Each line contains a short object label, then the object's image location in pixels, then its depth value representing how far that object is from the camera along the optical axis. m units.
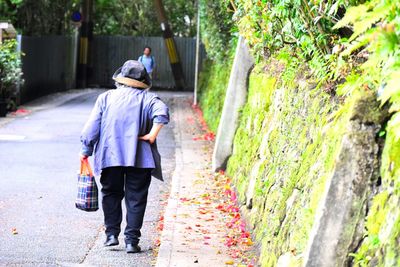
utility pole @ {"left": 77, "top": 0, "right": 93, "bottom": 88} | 37.62
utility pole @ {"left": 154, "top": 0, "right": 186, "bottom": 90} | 35.59
